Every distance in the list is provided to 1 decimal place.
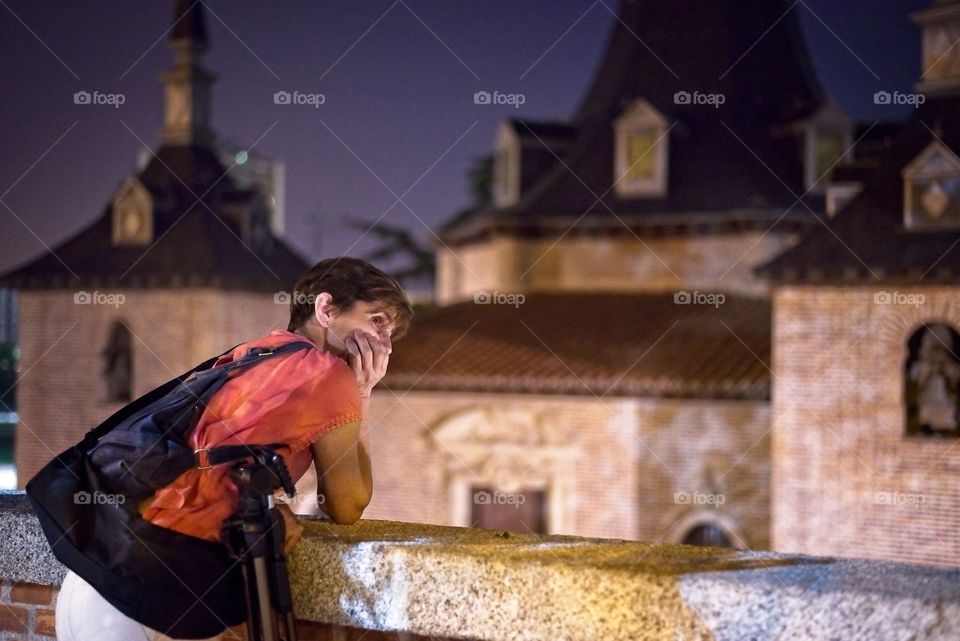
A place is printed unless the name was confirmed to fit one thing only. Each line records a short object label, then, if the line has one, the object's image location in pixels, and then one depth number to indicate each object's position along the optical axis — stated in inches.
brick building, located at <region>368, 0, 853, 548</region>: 775.7
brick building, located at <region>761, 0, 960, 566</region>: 704.4
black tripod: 102.5
